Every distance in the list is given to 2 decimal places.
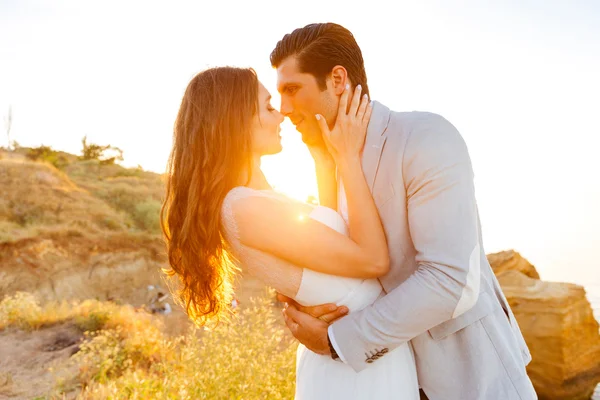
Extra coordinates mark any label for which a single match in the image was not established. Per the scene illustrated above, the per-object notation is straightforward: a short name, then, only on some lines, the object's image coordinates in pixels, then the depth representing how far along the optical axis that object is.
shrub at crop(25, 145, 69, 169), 31.30
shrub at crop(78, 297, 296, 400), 3.80
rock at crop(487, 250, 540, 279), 8.41
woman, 1.93
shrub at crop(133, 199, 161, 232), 20.44
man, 1.74
